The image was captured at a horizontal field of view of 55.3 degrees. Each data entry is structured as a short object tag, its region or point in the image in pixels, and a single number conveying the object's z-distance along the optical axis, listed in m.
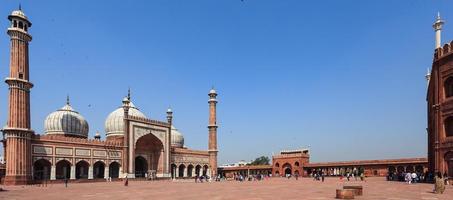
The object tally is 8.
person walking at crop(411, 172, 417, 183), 30.49
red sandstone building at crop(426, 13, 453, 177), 27.67
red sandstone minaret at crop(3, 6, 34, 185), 32.59
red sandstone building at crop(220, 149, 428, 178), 50.16
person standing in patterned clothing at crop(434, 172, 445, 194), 18.44
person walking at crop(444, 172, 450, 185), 26.56
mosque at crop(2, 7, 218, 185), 33.25
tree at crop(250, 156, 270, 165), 115.62
